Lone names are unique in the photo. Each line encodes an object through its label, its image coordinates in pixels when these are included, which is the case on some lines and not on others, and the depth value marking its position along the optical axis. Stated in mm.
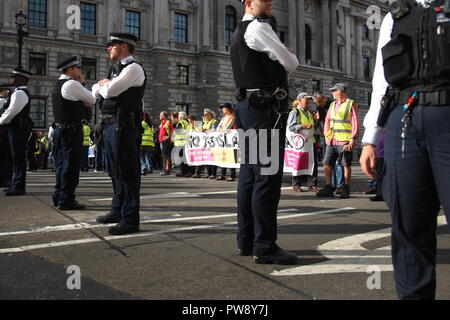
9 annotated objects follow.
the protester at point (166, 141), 13328
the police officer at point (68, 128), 5657
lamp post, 18228
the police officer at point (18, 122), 7195
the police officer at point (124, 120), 4168
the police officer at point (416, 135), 1705
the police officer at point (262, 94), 3051
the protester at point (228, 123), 10695
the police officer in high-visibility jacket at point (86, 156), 15039
